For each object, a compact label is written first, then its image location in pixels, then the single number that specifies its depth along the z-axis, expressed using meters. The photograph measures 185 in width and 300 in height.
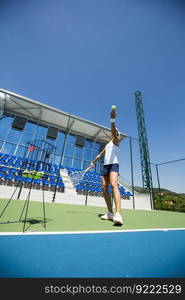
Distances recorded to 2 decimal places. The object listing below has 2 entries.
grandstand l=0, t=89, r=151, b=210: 7.28
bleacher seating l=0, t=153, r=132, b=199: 6.48
